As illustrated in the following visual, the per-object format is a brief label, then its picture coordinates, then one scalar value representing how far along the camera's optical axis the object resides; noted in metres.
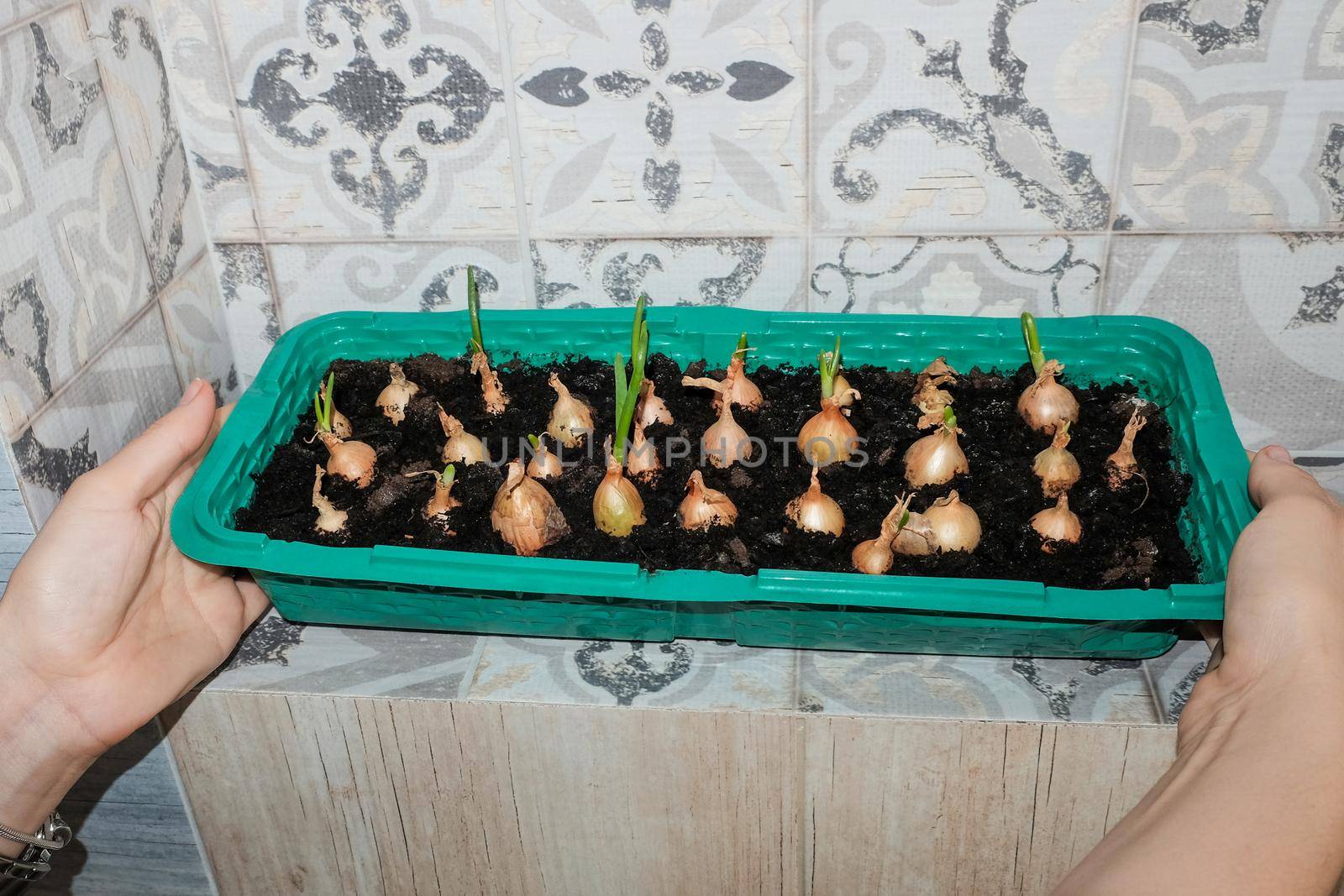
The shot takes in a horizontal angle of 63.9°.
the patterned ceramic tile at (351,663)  0.79
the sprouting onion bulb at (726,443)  0.85
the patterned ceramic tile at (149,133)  0.83
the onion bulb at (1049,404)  0.86
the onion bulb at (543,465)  0.84
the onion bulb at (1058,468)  0.81
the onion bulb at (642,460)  0.84
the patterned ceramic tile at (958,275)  0.94
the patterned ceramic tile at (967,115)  0.84
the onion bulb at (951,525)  0.76
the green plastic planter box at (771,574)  0.70
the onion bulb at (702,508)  0.78
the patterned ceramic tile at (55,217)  0.72
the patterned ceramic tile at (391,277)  0.99
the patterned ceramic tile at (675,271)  0.96
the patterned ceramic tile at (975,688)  0.75
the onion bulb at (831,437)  0.84
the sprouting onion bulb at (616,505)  0.78
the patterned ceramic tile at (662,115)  0.86
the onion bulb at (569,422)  0.88
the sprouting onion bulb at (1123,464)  0.82
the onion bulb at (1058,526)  0.77
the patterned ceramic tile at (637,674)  0.77
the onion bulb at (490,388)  0.91
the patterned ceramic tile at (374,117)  0.88
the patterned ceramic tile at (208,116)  0.90
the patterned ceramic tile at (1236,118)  0.82
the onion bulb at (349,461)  0.86
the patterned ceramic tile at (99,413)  0.76
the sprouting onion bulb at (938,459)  0.82
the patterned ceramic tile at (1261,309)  0.91
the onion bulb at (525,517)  0.78
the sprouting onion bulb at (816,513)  0.78
